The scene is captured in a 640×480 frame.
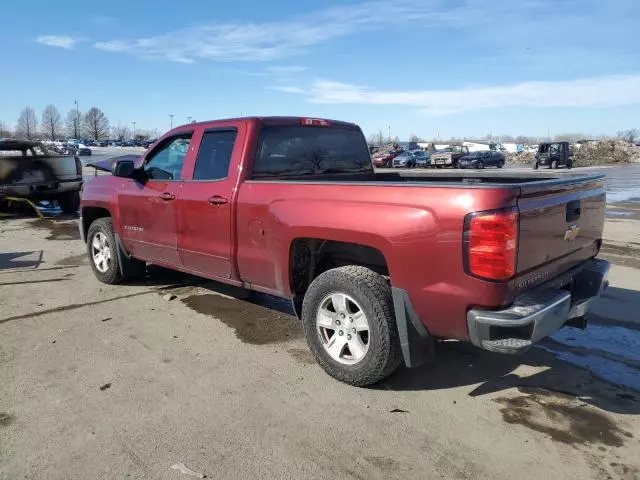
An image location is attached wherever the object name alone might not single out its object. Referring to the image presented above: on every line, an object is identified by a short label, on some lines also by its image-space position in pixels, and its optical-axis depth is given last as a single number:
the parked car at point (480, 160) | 42.72
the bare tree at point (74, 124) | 147.75
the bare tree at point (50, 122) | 152.50
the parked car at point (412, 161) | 44.41
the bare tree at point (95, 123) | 149.00
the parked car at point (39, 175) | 11.82
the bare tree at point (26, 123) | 149.75
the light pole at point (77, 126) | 145.48
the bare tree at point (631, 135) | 145.91
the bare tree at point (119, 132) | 174.27
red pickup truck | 3.12
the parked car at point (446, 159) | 43.97
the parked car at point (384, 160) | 47.28
